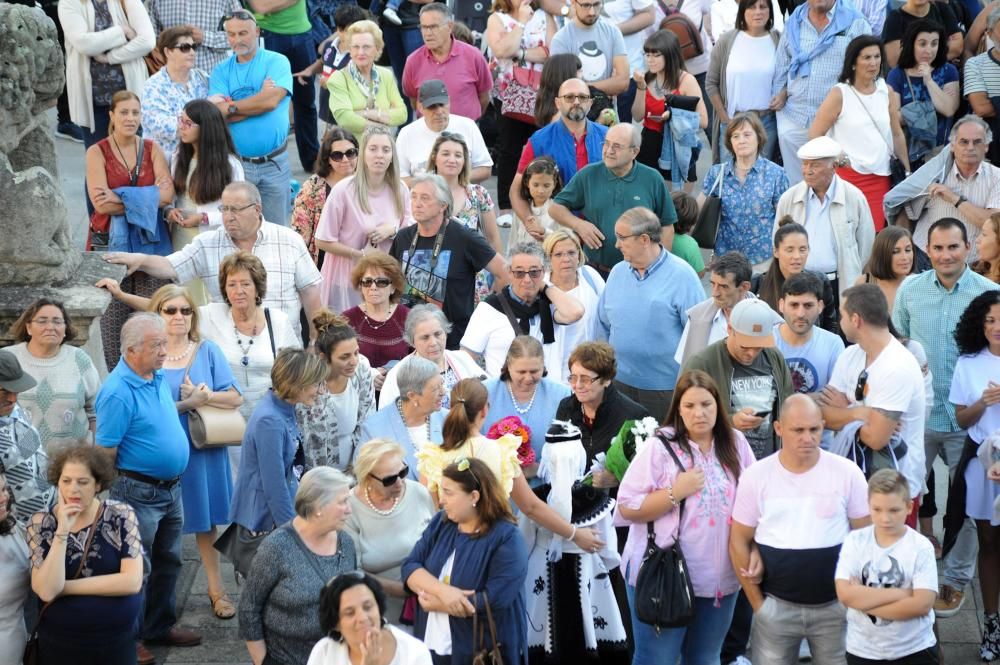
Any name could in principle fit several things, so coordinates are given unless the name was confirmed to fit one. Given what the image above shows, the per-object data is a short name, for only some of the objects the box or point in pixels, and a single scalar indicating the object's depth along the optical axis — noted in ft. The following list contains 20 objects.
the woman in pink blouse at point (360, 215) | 62.18
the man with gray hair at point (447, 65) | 77.20
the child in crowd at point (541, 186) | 66.33
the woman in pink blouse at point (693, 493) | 42.88
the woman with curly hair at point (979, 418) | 50.24
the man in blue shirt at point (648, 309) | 54.49
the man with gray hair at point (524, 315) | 53.83
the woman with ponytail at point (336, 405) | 49.21
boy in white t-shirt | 40.55
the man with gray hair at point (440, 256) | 58.95
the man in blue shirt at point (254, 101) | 71.46
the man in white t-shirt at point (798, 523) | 42.19
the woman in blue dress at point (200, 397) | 50.55
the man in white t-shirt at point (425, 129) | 69.77
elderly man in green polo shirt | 62.90
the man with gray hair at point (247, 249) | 57.62
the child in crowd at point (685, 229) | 63.67
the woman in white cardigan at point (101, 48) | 73.20
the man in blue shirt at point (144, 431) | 47.01
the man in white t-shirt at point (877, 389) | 46.39
